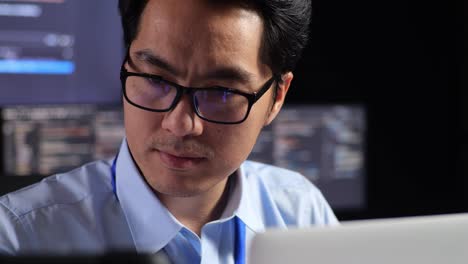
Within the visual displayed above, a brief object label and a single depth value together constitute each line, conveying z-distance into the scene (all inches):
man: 50.9
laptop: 41.5
